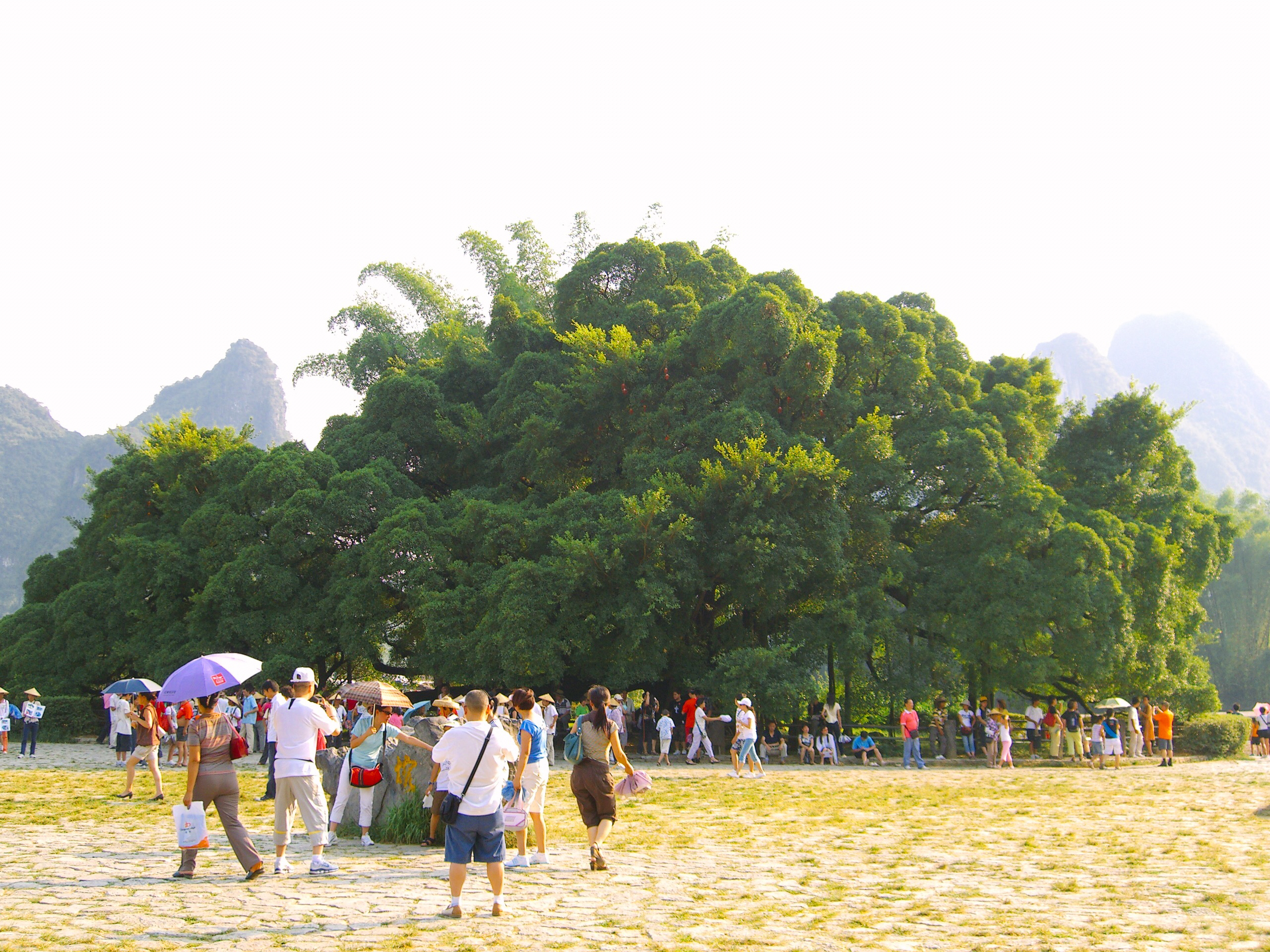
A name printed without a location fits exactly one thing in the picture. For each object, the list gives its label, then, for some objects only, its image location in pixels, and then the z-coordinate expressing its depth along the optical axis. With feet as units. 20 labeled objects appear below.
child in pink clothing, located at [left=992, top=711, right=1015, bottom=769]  74.49
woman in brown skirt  29.07
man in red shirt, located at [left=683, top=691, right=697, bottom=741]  75.10
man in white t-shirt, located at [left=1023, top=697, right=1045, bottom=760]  84.58
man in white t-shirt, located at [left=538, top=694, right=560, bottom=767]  49.70
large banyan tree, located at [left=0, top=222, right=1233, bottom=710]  78.89
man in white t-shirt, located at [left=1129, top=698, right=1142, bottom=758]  81.92
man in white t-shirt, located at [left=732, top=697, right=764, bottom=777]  60.64
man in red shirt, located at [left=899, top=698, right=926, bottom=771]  72.08
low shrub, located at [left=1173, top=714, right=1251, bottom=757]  86.33
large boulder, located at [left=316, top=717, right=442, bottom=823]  35.29
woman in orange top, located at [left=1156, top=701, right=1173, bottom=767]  77.97
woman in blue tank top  28.12
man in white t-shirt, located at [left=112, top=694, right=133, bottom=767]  64.54
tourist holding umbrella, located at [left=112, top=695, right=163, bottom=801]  44.86
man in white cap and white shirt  28.22
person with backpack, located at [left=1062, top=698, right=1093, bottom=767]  79.51
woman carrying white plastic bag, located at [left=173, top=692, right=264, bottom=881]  27.14
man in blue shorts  22.91
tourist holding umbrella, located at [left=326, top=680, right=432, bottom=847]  34.42
